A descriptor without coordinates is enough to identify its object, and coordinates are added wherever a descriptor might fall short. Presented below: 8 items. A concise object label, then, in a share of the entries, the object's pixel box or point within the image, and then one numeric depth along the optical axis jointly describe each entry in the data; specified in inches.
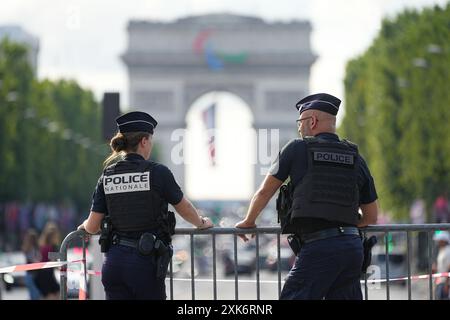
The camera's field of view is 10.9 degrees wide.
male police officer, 468.5
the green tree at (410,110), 2567.6
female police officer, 483.9
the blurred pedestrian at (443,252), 950.2
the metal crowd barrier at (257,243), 541.6
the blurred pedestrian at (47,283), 931.3
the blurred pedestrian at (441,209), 2511.2
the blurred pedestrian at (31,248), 1139.7
